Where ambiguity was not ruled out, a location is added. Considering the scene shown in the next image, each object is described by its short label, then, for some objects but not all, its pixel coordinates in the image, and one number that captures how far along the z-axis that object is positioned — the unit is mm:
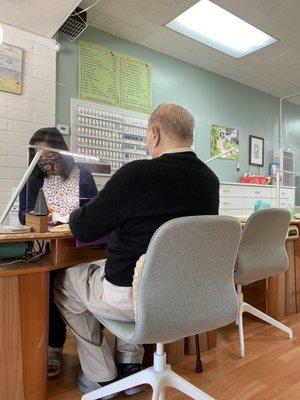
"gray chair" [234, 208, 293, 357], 1729
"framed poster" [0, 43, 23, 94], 2918
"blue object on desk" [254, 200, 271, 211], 2676
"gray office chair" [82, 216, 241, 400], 977
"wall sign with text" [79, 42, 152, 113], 3561
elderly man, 1063
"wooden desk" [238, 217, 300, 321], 2480
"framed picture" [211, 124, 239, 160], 4859
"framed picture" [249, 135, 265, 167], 5395
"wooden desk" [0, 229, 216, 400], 1256
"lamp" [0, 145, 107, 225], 1390
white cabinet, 4387
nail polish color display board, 3529
